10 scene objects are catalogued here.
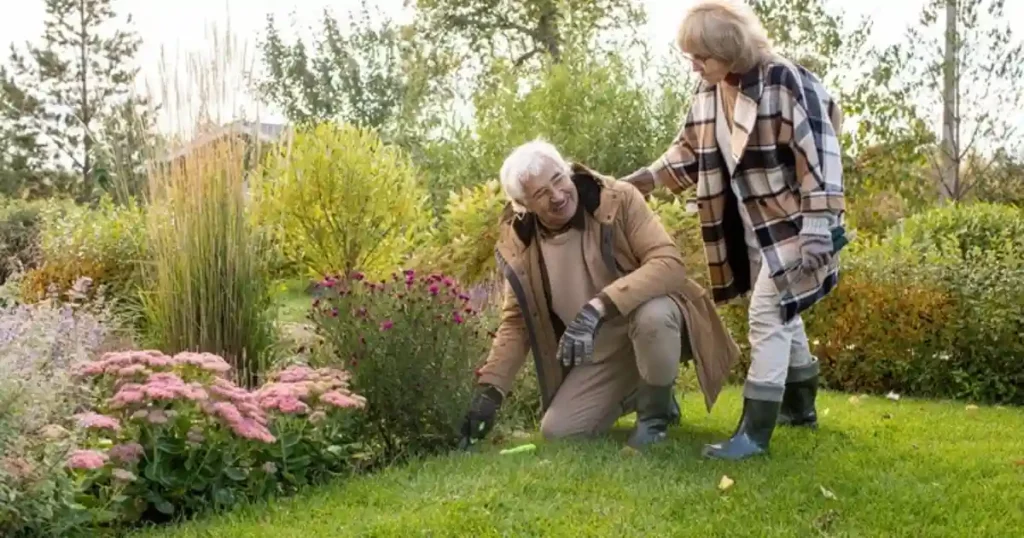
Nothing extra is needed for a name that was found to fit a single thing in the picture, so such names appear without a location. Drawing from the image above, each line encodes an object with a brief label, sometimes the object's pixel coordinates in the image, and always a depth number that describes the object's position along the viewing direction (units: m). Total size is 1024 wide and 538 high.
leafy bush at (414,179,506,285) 6.80
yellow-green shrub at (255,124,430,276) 7.75
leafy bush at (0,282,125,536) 2.79
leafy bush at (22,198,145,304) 7.31
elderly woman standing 3.58
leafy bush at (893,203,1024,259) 7.62
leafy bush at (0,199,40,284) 12.16
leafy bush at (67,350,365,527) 3.08
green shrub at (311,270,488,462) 3.90
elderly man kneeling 3.87
